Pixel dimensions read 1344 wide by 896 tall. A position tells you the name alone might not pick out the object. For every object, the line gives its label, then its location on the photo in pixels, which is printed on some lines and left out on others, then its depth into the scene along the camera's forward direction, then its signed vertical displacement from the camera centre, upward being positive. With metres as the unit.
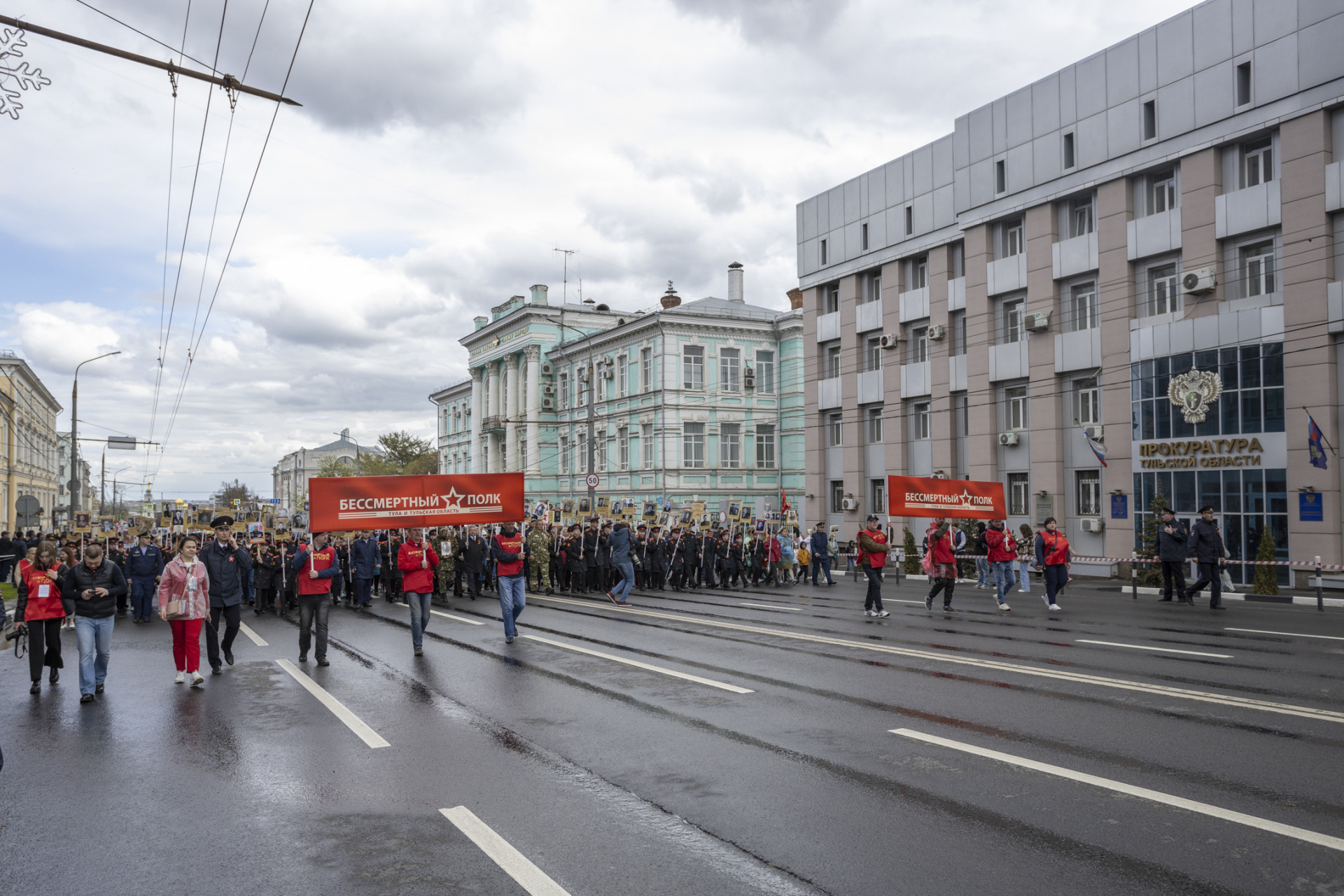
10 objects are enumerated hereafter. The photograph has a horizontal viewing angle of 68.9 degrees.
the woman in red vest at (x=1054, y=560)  18.08 -1.48
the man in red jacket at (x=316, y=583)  11.91 -1.15
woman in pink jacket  10.65 -1.18
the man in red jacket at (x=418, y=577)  12.95 -1.19
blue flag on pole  21.70 +0.72
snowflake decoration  7.68 +3.36
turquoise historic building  51.25 +4.45
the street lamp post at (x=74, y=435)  36.47 +2.19
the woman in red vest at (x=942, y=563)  17.56 -1.47
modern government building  23.09 +5.53
